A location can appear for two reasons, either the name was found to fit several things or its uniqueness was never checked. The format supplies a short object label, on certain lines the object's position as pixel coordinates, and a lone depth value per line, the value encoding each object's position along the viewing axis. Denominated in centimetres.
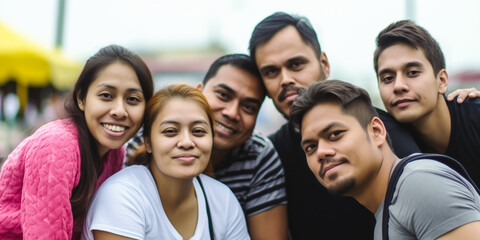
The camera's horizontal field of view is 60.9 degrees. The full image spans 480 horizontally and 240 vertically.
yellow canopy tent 636
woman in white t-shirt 218
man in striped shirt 293
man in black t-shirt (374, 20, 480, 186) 254
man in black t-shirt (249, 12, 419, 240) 293
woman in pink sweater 203
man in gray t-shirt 175
